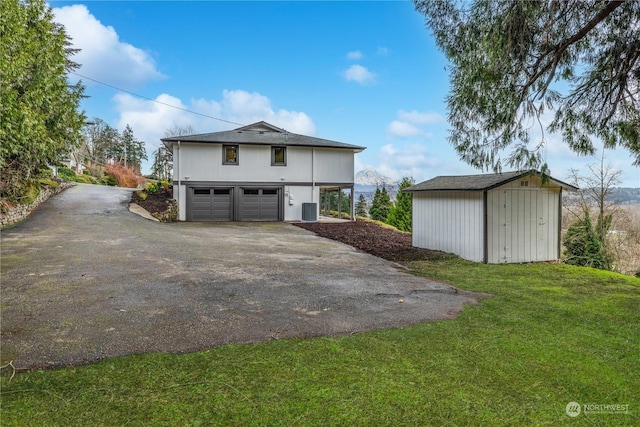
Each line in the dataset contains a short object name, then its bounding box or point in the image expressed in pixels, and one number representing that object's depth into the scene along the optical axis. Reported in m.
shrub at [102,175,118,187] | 34.84
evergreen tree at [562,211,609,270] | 14.20
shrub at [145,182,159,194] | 24.33
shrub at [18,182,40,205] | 14.51
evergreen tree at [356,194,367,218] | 38.88
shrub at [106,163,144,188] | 35.12
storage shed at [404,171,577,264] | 9.19
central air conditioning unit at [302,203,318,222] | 19.77
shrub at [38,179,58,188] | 19.31
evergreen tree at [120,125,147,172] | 50.39
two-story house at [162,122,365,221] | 18.64
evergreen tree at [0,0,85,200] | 6.61
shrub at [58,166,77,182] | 28.94
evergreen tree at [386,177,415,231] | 20.41
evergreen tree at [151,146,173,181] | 39.95
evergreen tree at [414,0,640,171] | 6.14
